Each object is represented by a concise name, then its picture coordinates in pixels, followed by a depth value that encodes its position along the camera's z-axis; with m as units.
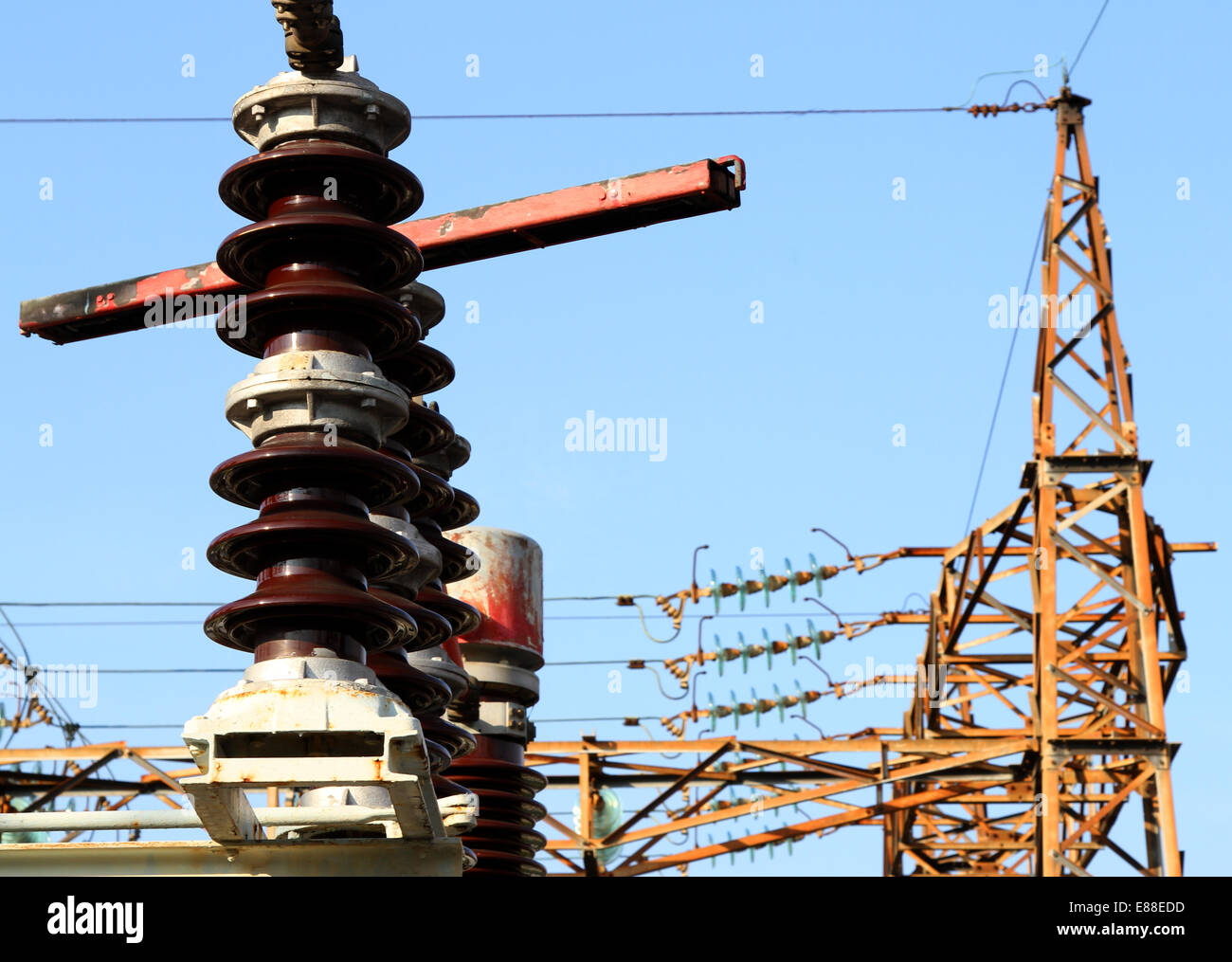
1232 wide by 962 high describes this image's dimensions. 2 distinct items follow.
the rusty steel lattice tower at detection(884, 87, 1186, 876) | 20.09
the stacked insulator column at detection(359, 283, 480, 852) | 6.05
